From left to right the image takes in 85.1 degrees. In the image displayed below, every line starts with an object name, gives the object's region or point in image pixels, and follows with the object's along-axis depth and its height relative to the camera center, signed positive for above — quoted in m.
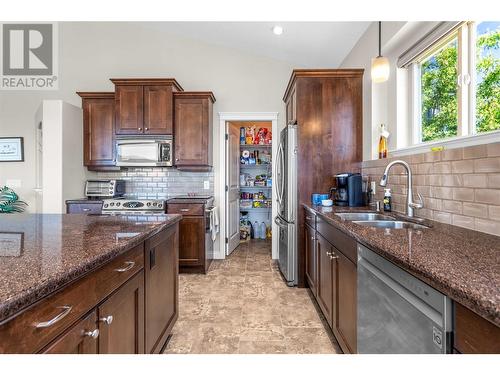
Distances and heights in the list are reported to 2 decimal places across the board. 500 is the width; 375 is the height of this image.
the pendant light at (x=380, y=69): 2.02 +0.88
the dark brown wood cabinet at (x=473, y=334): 0.59 -0.34
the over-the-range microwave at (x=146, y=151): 3.55 +0.49
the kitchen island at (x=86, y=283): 0.68 -0.31
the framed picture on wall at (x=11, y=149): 4.08 +0.59
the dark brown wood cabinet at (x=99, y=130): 3.66 +0.78
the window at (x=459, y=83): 1.58 +0.70
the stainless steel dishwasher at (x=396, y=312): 0.78 -0.43
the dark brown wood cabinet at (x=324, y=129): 2.92 +0.64
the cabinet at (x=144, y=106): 3.48 +1.06
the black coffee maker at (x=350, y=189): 2.65 -0.01
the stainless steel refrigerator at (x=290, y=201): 2.95 -0.14
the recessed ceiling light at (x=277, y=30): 3.15 +1.85
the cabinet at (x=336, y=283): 1.49 -0.64
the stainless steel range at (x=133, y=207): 3.33 -0.23
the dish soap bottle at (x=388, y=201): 2.24 -0.11
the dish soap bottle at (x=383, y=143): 2.56 +0.42
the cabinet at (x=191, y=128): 3.56 +0.79
